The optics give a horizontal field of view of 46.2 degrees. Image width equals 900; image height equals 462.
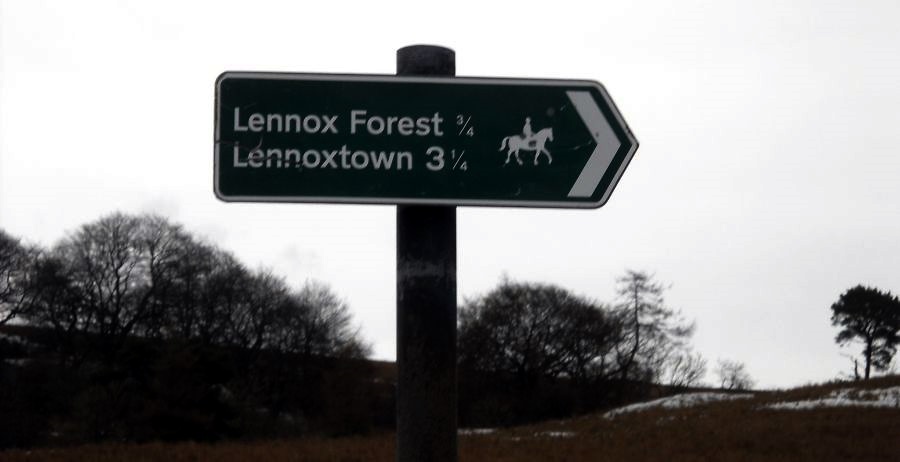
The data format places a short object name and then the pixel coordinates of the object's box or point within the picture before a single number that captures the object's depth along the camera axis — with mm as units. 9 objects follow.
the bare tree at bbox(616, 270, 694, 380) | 55656
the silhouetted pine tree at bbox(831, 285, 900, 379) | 49000
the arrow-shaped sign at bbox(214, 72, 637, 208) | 3057
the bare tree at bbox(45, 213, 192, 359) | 52812
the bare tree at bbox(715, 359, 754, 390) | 66438
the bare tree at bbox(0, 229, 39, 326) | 50469
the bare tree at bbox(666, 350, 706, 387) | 57531
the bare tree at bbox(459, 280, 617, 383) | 53438
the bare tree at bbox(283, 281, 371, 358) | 53562
